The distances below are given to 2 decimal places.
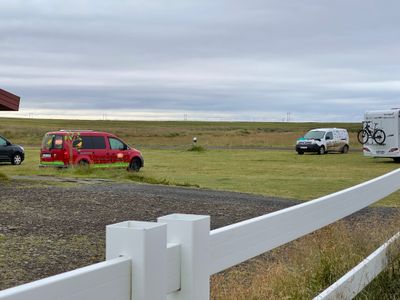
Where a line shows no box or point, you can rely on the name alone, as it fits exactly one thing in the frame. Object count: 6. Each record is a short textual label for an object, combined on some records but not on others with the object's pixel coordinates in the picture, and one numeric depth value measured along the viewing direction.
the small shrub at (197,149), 42.41
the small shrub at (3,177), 15.86
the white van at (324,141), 40.53
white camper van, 31.70
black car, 27.59
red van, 22.39
